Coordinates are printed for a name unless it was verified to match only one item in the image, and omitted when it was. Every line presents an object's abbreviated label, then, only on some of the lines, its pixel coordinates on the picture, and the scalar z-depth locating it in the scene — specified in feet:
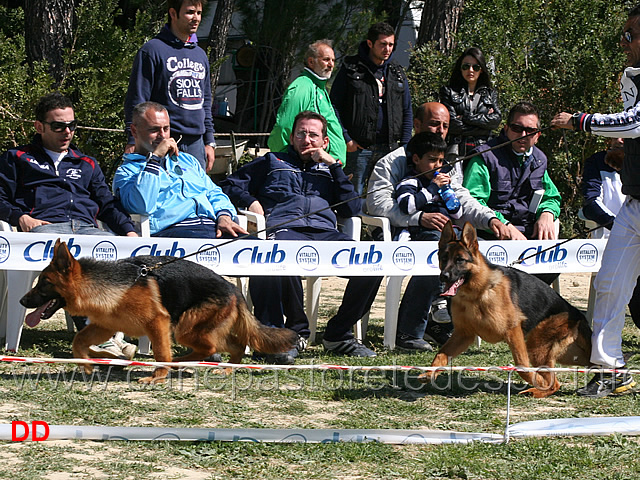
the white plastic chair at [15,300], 42.24
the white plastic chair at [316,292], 48.85
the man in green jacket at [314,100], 53.52
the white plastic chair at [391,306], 47.78
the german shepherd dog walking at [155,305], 36.52
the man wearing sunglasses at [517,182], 51.24
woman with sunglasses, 57.21
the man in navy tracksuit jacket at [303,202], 46.01
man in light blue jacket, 44.52
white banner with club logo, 41.01
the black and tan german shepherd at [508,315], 37.14
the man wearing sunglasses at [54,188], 43.50
